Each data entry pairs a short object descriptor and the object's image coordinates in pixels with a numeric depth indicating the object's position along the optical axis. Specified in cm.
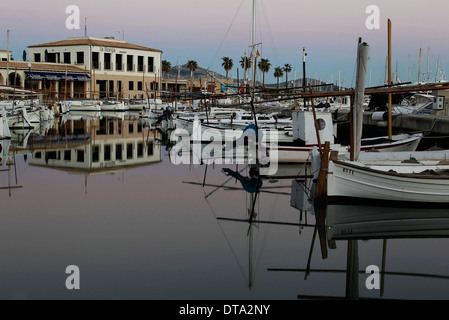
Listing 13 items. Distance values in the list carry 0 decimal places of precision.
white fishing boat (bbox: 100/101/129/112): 6830
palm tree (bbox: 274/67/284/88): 10744
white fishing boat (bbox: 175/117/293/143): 2598
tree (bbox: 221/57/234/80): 10088
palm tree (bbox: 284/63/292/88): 10791
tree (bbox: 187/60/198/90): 9875
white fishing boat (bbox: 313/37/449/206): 1452
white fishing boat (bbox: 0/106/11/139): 3265
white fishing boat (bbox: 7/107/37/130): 4053
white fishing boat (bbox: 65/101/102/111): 6762
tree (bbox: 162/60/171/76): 10088
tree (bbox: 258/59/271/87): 9825
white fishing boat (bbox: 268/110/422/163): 2273
